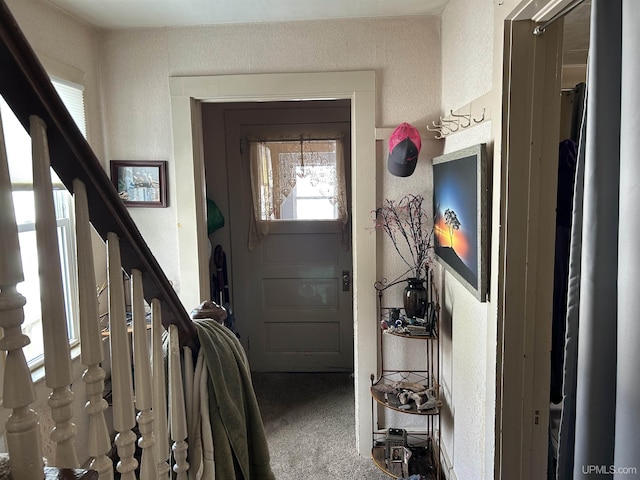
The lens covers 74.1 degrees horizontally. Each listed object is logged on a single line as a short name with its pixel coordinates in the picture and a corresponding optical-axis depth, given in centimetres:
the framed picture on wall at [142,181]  246
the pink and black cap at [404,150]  206
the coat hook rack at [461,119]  155
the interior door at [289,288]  337
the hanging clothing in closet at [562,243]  152
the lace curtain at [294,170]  323
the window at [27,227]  179
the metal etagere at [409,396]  221
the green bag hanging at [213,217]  321
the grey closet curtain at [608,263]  66
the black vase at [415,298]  223
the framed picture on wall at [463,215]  146
